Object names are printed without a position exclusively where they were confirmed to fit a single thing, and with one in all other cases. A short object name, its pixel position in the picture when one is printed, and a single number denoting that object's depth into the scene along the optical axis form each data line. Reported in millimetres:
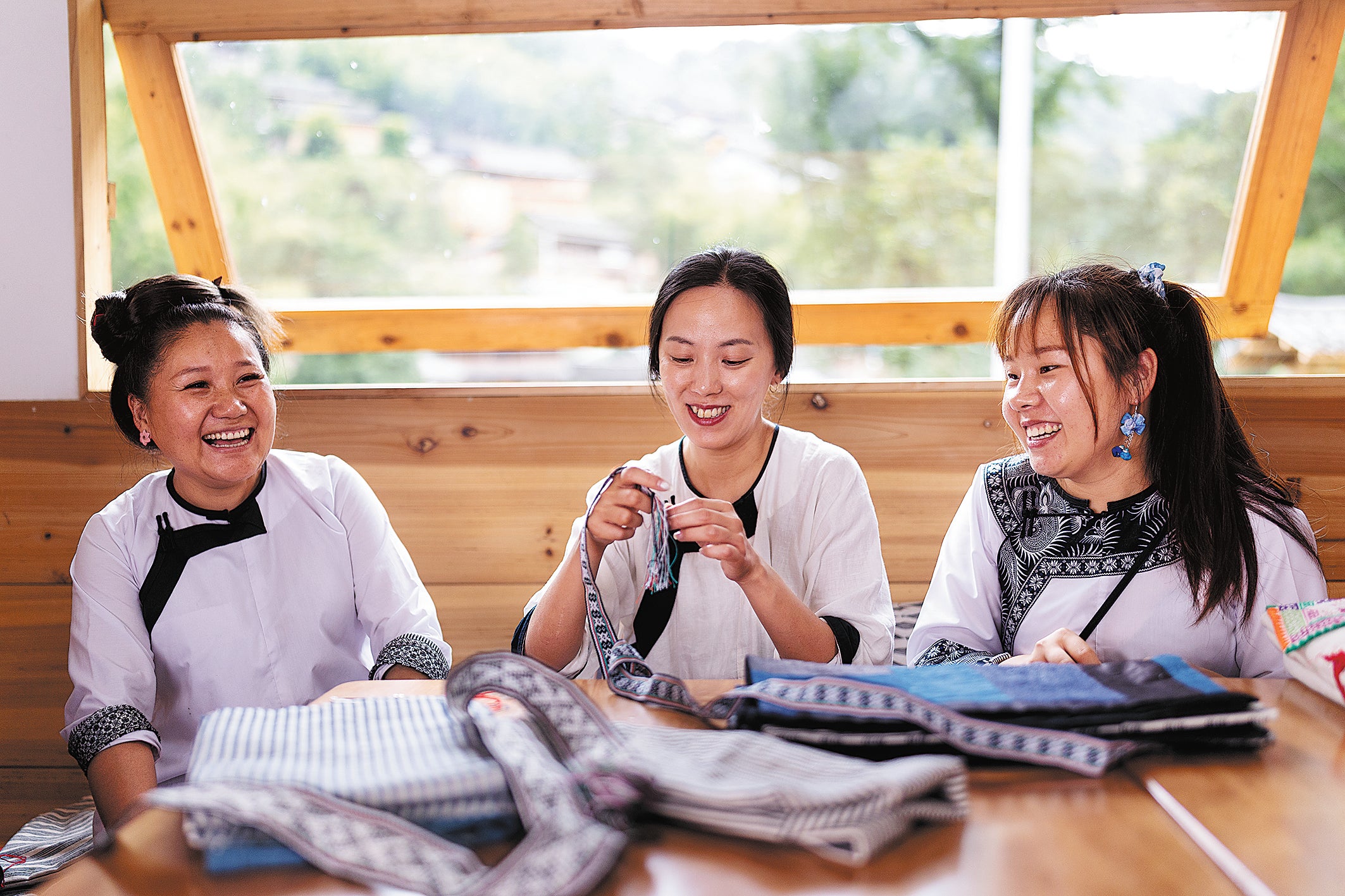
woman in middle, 1780
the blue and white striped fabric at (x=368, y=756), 798
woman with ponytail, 1630
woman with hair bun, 1787
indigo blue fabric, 932
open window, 2605
